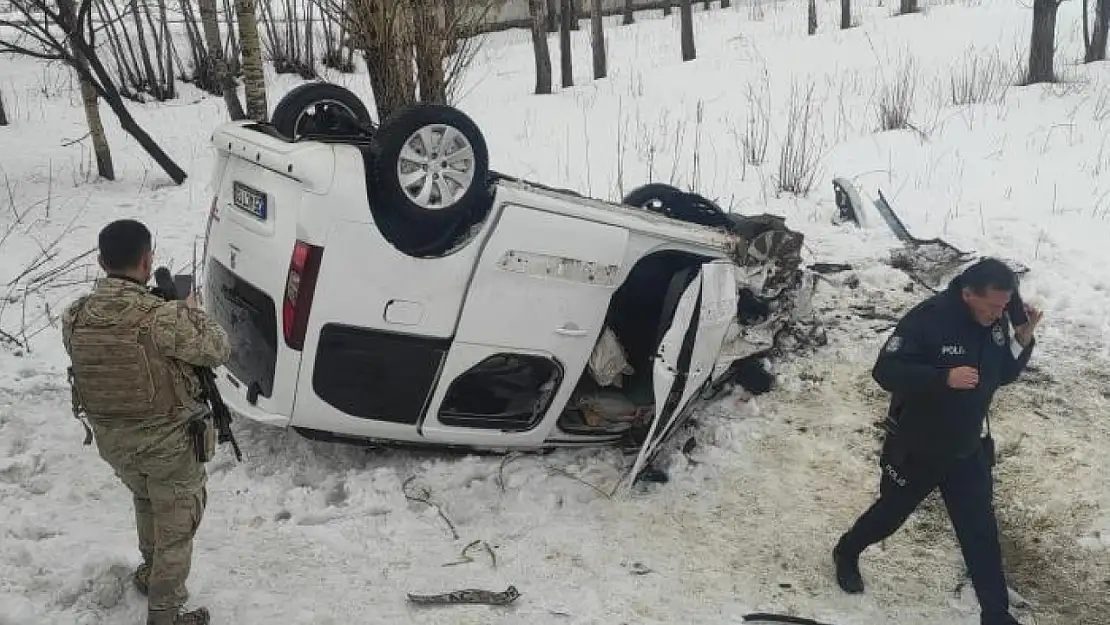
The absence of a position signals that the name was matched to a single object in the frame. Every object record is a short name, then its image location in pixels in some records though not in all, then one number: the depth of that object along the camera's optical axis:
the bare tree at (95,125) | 10.04
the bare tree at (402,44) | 7.36
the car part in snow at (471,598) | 3.57
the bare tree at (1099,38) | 14.90
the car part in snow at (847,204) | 8.09
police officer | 3.32
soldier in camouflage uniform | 2.97
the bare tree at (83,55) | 9.20
